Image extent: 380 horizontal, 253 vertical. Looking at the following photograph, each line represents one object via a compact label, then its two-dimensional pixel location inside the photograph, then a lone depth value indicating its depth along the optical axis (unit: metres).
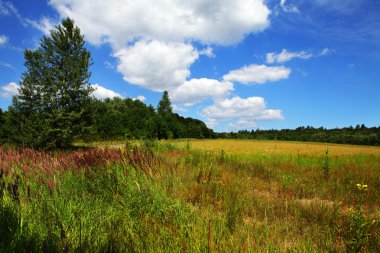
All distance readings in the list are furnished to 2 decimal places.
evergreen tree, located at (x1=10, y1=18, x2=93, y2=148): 22.16
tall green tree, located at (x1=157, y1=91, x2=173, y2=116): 88.62
